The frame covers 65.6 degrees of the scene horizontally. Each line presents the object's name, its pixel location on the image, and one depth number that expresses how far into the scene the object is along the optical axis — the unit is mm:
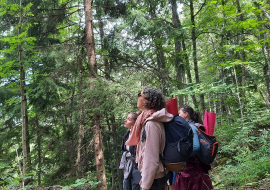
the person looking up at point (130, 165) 3643
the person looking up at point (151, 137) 2193
